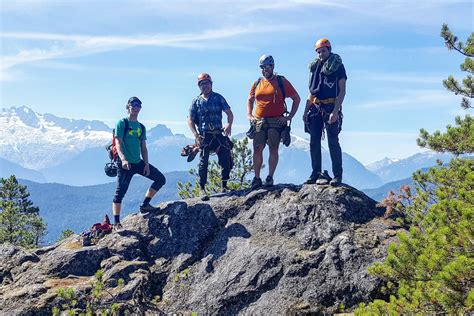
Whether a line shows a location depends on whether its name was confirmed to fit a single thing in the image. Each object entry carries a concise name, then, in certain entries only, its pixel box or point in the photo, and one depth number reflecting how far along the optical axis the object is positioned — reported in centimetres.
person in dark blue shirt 1431
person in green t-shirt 1387
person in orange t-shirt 1362
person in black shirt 1289
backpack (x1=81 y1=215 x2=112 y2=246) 1423
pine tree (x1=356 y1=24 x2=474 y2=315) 730
